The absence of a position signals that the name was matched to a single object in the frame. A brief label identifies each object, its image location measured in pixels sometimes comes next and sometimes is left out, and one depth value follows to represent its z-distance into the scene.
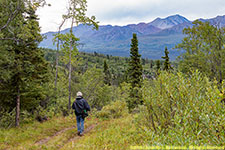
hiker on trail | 8.77
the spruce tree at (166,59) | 39.06
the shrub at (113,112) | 13.77
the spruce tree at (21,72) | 9.82
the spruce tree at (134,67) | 28.53
